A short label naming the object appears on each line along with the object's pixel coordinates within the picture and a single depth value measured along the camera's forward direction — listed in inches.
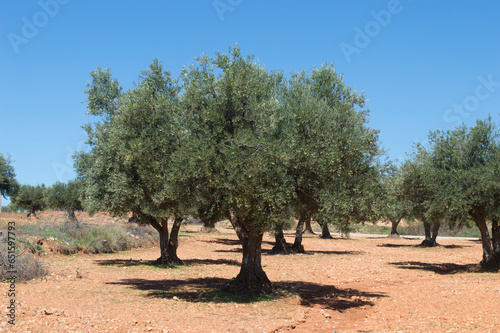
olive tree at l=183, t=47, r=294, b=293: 534.0
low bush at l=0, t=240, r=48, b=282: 654.5
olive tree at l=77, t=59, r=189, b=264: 600.1
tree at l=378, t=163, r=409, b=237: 654.8
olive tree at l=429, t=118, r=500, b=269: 877.2
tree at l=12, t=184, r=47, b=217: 2453.2
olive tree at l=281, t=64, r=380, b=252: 560.1
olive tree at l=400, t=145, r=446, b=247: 935.0
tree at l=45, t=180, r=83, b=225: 2106.3
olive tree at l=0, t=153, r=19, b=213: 1845.5
